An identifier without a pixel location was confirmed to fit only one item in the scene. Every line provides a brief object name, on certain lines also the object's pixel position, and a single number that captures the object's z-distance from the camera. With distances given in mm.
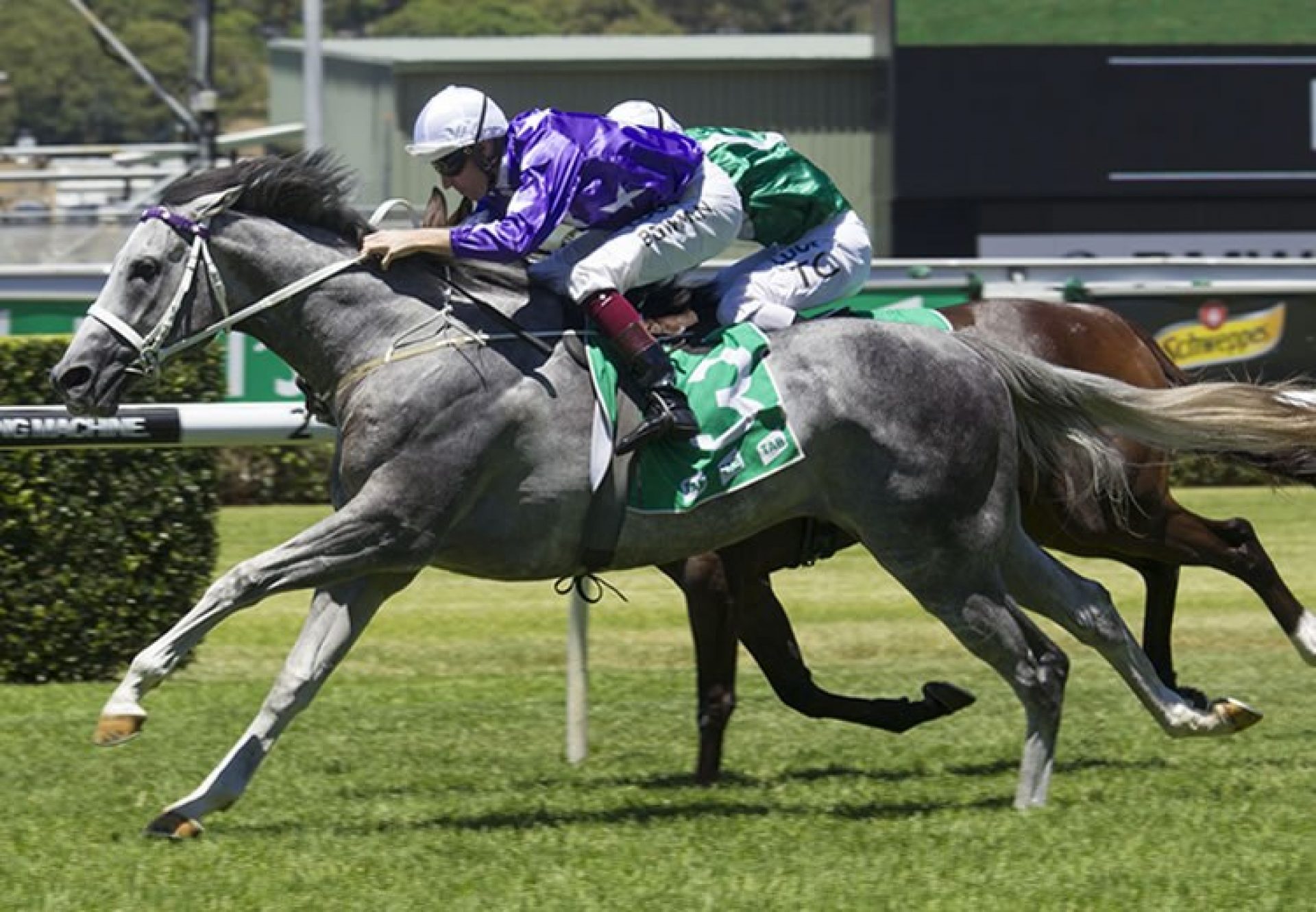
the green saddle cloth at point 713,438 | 12875
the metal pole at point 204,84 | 48000
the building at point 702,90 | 67437
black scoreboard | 50875
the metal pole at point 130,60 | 55156
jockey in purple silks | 12664
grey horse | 12523
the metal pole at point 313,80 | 42406
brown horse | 14617
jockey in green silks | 13773
